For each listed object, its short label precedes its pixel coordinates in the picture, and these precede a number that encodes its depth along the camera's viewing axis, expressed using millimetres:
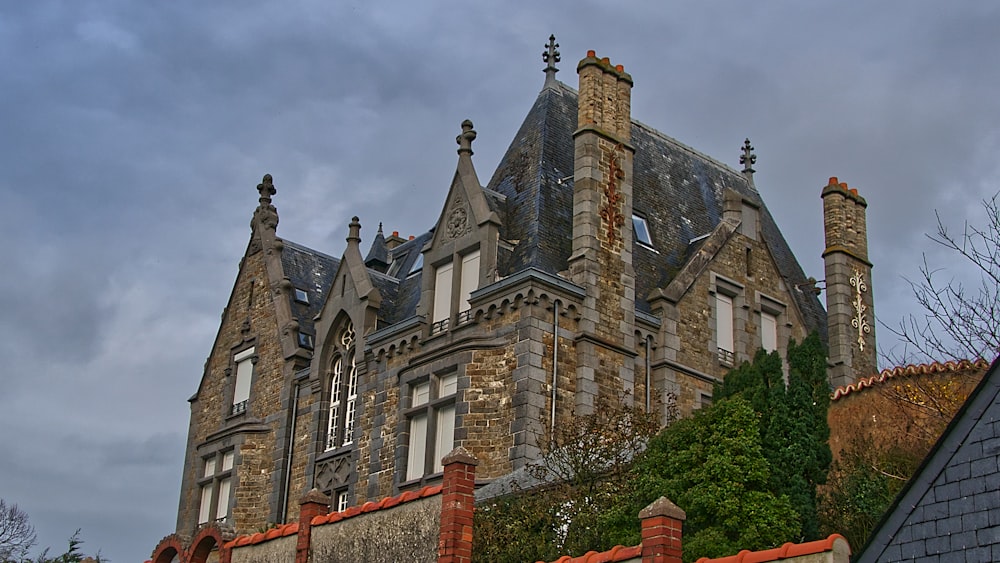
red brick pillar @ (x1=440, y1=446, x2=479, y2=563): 15953
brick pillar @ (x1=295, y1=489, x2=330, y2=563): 18250
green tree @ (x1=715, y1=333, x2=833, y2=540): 17219
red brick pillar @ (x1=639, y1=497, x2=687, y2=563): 13281
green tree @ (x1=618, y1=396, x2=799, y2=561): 16500
